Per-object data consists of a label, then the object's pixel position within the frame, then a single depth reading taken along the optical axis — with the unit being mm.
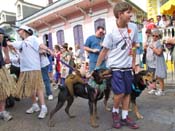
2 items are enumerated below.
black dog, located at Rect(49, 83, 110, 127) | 2475
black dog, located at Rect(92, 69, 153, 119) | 2413
